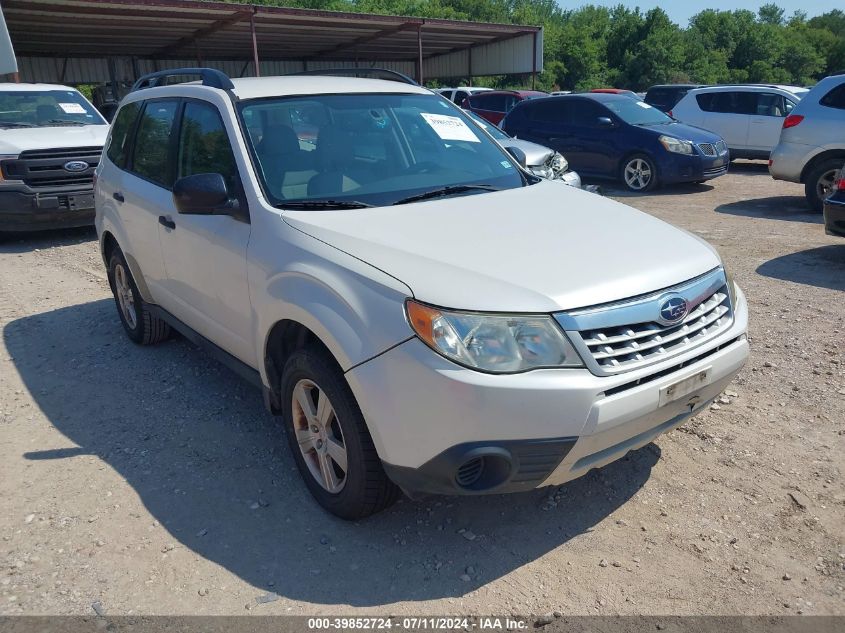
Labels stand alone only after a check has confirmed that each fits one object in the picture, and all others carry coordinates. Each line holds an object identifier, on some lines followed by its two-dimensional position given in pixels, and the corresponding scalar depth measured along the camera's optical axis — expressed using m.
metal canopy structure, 17.25
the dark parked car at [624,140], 11.77
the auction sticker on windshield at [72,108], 10.32
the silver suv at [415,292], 2.56
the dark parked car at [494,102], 18.00
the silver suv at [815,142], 9.52
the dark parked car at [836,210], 6.83
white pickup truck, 8.73
